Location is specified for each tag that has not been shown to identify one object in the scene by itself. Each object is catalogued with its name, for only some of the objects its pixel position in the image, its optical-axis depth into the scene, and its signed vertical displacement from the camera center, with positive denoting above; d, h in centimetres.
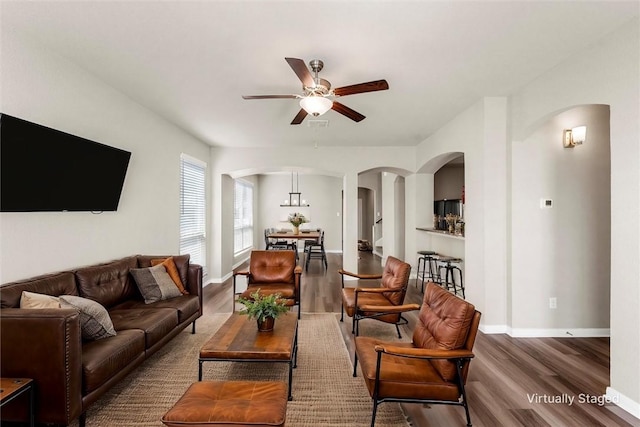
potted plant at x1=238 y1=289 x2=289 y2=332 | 259 -80
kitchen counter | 450 -31
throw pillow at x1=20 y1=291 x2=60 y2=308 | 212 -59
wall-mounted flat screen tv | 222 +36
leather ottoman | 152 -100
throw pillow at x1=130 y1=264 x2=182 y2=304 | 328 -74
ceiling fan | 253 +104
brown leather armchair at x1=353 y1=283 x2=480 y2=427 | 191 -100
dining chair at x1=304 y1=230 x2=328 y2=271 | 790 -79
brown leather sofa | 180 -91
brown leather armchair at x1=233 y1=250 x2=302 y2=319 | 411 -82
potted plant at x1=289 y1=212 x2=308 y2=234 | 813 -22
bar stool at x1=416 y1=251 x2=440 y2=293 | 544 -101
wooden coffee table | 229 -100
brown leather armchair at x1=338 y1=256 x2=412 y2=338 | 338 -96
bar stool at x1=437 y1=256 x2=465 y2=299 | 495 -94
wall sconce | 349 +85
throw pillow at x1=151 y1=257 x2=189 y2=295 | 357 -64
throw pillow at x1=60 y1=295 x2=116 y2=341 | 224 -76
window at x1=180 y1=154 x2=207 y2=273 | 528 +7
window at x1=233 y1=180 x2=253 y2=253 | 848 -7
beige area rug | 216 -139
